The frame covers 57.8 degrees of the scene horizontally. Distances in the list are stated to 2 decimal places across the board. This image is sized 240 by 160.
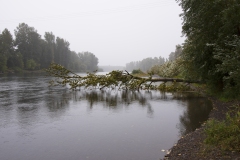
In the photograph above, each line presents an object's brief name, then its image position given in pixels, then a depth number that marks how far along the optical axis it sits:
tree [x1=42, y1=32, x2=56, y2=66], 89.39
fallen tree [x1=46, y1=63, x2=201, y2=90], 20.21
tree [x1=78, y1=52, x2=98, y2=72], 154.52
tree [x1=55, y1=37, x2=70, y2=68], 101.70
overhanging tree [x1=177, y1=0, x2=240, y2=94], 10.35
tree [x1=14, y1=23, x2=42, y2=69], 77.62
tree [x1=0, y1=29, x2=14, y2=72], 60.54
